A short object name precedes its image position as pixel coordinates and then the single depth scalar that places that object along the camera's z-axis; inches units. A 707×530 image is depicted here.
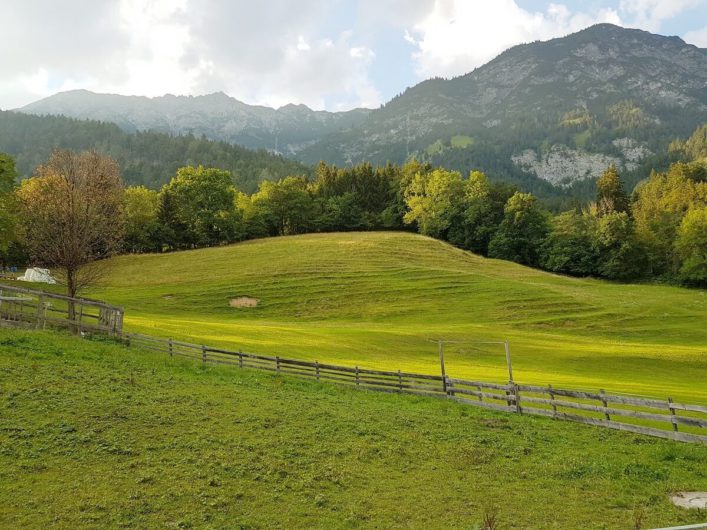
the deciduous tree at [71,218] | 1350.9
